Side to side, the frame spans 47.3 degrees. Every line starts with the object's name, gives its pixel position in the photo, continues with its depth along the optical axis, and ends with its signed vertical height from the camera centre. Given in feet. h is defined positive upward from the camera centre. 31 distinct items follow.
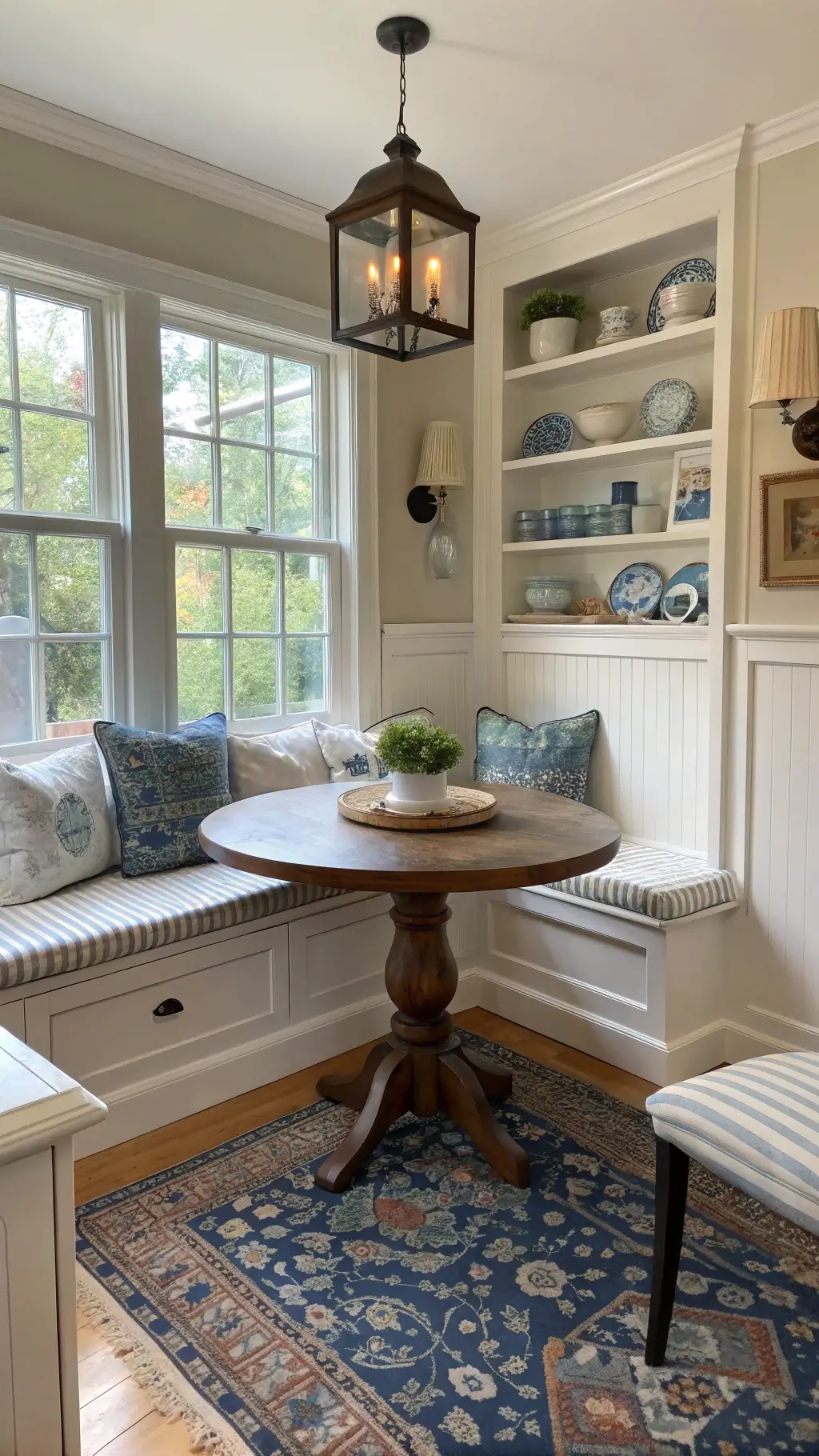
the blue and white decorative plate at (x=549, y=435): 11.14 +2.36
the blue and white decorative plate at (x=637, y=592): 10.50 +0.44
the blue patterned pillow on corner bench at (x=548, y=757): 10.44 -1.41
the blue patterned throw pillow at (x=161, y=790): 8.38 -1.43
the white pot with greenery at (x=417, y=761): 7.16 -0.99
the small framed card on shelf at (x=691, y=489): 9.77 +1.49
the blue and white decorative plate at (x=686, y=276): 9.69 +3.72
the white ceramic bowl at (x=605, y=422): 10.46 +2.35
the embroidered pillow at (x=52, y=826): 7.63 -1.60
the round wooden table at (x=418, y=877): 6.06 -1.56
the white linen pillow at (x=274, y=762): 9.45 -1.33
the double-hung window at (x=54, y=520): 8.45 +1.06
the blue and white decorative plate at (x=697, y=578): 9.84 +0.56
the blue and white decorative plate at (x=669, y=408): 9.85 +2.37
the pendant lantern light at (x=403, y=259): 5.80 +2.40
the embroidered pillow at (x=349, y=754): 9.93 -1.29
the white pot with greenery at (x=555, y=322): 10.71 +3.54
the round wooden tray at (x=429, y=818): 7.10 -1.40
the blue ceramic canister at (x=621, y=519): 10.47 +1.25
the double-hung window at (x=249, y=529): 9.62 +1.14
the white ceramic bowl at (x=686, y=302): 9.35 +3.30
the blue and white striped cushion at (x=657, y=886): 8.37 -2.34
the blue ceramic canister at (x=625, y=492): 10.48 +1.55
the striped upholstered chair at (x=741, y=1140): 4.61 -2.62
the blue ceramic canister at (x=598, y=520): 10.61 +1.26
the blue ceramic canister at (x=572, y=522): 10.90 +1.27
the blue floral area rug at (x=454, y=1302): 4.94 -4.13
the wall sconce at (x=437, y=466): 10.93 +1.93
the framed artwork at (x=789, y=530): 8.38 +0.91
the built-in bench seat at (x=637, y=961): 8.56 -3.18
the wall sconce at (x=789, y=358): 7.86 +2.29
